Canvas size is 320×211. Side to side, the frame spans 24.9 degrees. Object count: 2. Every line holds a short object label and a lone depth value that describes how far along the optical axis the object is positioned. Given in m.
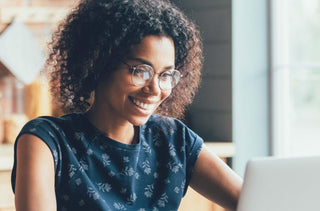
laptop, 1.25
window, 2.80
